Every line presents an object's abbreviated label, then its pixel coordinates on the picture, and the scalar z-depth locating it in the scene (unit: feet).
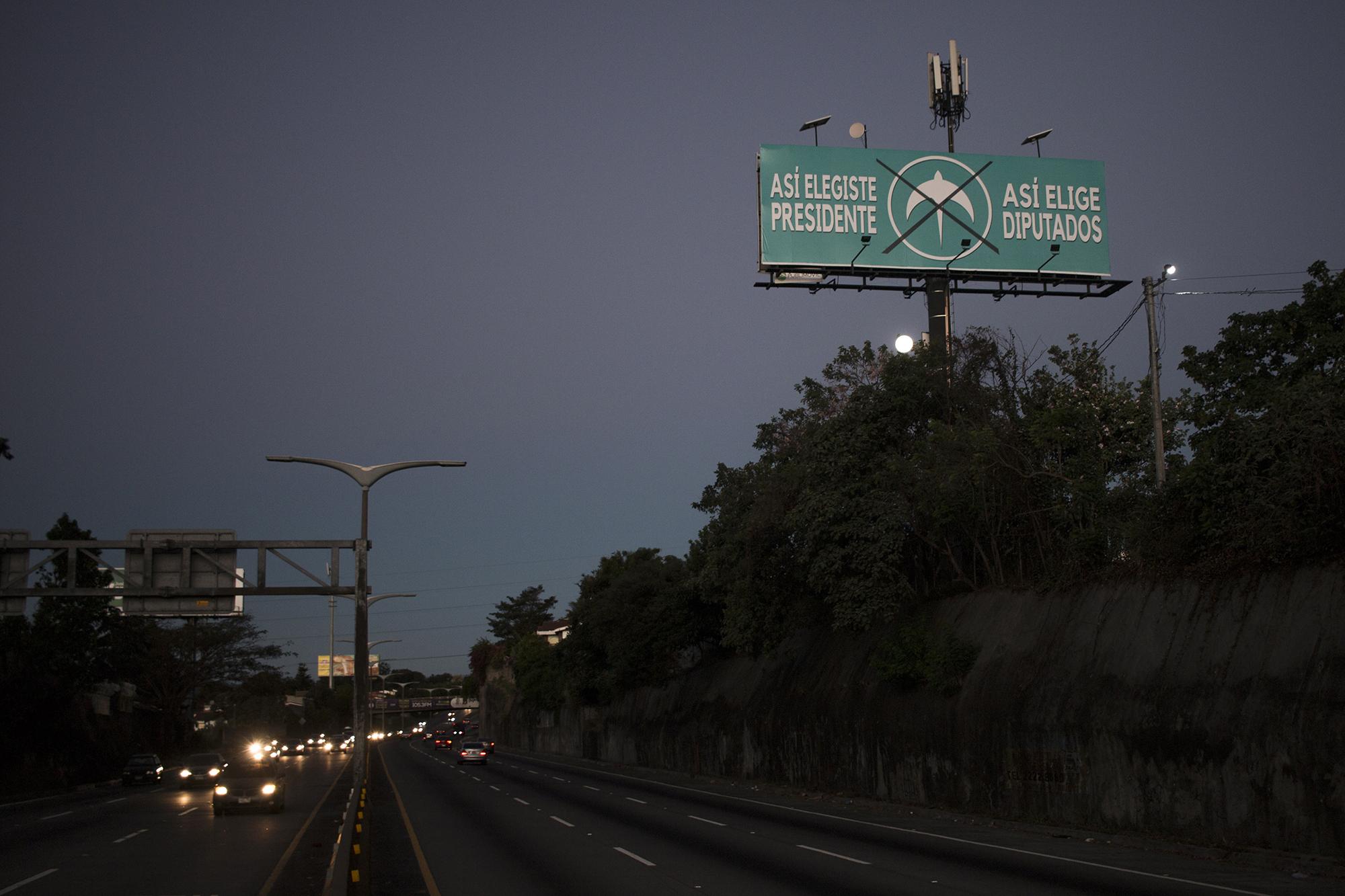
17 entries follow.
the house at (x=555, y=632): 373.40
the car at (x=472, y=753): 207.51
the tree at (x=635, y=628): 185.37
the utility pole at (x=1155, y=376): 75.66
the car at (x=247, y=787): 91.81
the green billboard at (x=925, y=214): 119.44
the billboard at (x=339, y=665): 475.31
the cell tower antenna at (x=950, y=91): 127.65
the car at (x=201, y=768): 140.36
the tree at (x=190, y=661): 284.82
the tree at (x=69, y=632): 172.04
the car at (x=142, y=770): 165.48
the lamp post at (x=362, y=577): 99.40
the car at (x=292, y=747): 297.24
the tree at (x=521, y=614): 513.86
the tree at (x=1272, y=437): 59.36
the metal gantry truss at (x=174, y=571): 98.68
